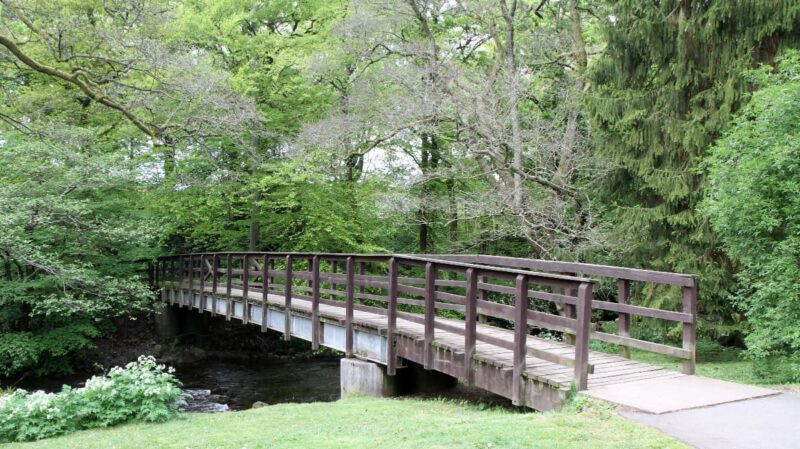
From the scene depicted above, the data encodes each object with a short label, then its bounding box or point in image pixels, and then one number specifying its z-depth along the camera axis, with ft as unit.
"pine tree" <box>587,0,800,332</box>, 29.48
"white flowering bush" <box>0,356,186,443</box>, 22.95
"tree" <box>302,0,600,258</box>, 43.83
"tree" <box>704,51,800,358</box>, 20.57
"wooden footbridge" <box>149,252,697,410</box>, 19.29
